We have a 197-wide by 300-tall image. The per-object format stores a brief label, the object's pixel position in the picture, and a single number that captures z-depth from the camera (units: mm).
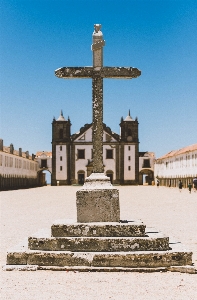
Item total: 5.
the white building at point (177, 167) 55781
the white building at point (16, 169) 52094
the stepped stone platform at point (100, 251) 5816
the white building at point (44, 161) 76875
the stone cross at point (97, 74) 7113
